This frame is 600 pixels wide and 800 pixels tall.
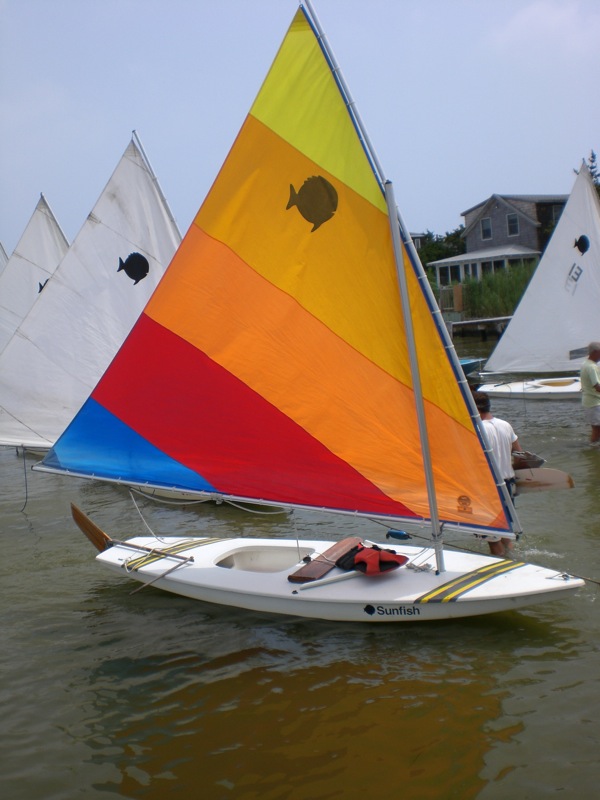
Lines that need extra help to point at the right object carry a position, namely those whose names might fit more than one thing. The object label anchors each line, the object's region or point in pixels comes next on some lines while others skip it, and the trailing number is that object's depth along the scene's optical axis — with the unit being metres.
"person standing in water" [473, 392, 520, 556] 8.38
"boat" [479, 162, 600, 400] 19.05
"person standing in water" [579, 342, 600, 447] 14.40
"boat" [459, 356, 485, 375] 25.39
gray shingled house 52.09
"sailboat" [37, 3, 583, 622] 7.07
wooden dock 39.19
